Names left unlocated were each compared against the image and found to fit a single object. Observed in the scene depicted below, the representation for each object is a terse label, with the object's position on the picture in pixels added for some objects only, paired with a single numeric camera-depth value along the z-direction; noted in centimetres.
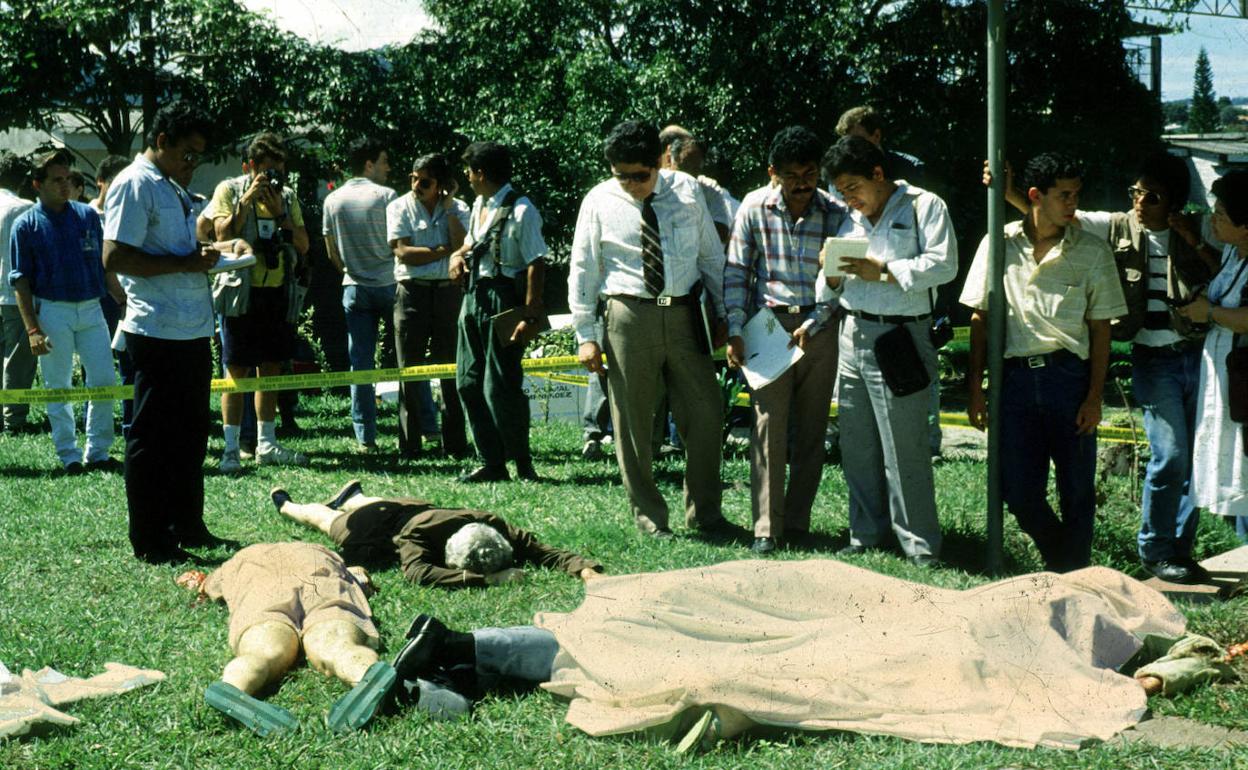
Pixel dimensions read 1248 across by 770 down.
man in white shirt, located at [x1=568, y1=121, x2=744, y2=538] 702
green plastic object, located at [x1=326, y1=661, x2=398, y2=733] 436
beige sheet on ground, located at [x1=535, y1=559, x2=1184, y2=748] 426
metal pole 586
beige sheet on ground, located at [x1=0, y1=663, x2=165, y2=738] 437
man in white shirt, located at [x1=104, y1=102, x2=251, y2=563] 644
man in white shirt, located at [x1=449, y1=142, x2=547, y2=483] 849
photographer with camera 902
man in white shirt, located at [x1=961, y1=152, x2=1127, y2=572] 604
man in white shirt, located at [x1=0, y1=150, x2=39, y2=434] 1042
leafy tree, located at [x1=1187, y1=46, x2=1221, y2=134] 2482
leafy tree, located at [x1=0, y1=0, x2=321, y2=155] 2669
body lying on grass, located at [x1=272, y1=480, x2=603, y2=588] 612
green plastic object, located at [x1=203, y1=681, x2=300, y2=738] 438
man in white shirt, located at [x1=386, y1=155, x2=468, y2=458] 935
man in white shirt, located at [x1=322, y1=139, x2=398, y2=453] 977
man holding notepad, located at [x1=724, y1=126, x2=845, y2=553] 684
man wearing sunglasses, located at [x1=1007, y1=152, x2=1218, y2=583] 629
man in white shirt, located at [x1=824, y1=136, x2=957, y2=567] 628
